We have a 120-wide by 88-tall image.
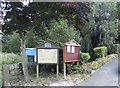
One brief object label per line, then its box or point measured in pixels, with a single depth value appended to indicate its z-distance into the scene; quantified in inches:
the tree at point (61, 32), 310.3
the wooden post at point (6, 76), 175.5
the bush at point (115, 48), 385.1
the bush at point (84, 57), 264.6
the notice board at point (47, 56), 222.3
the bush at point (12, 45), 360.0
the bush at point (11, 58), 292.8
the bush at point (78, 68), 232.9
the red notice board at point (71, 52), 226.9
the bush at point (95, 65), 245.0
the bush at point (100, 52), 319.6
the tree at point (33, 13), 185.6
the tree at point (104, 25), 366.2
